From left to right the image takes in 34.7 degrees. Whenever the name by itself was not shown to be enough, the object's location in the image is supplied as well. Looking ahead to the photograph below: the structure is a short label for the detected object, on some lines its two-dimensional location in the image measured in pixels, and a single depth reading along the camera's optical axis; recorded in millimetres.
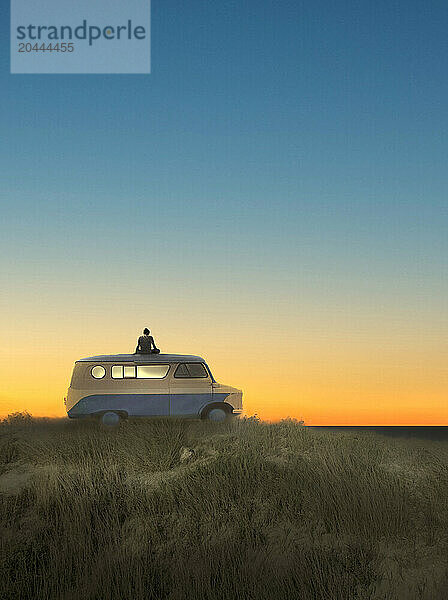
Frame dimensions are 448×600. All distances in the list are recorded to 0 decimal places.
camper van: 22281
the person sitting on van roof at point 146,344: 23094
